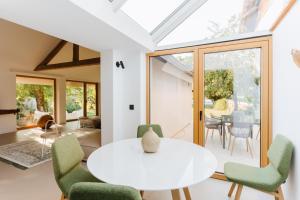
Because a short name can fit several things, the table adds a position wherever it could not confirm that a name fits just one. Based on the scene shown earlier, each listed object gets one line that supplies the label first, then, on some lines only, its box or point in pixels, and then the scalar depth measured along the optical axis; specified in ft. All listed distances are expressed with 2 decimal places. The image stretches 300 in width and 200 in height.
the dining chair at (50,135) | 11.91
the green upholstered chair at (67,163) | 4.98
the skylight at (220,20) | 8.13
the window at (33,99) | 21.26
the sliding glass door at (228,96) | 7.72
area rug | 10.32
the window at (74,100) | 27.37
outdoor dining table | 8.62
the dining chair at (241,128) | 8.16
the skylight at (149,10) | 8.07
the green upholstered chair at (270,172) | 5.19
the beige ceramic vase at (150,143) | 5.51
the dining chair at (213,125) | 8.91
